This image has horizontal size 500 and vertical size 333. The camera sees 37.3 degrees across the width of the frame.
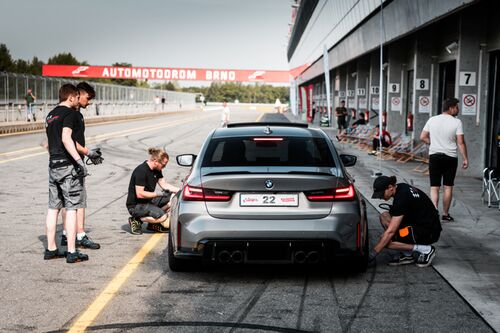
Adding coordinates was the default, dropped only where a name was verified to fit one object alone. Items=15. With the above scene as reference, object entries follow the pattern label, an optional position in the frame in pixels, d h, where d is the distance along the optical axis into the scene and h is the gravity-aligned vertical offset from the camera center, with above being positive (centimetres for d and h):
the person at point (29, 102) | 3812 -93
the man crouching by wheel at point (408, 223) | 707 -128
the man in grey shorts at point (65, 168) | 709 -80
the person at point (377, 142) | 2362 -169
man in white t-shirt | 992 -77
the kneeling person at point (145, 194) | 873 -127
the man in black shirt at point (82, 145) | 738 -60
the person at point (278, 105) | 8384 -196
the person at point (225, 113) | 4422 -154
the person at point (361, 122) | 3125 -141
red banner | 10250 +184
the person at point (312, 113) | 5816 -199
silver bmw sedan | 602 -105
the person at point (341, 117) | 3256 -125
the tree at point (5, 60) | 11919 +385
